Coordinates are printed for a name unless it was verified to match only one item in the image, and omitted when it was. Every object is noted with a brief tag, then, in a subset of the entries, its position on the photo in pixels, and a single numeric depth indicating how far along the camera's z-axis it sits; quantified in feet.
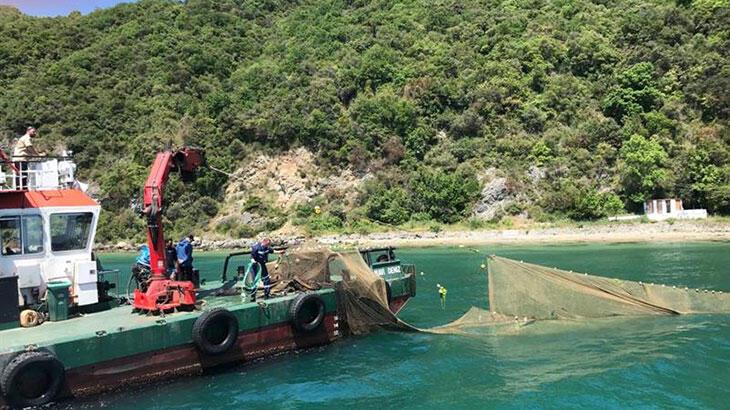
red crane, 41.50
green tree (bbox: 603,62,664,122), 219.61
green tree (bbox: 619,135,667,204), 183.73
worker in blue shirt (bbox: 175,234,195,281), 47.98
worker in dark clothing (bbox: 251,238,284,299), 48.62
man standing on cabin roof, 41.88
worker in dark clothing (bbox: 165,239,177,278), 48.34
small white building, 174.19
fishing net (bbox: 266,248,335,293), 52.22
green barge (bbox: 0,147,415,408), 35.19
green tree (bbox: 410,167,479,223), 201.67
